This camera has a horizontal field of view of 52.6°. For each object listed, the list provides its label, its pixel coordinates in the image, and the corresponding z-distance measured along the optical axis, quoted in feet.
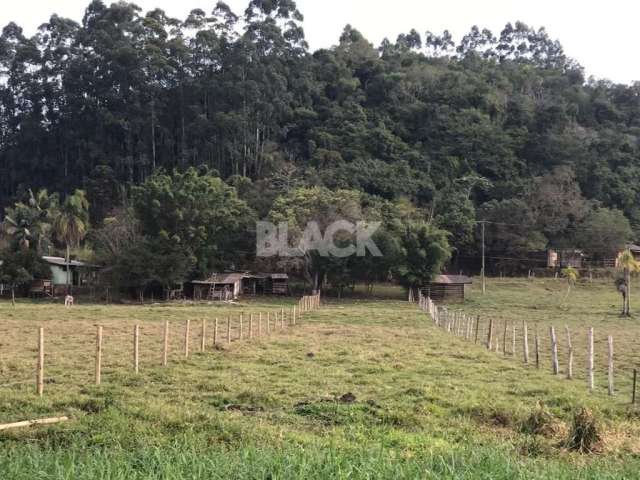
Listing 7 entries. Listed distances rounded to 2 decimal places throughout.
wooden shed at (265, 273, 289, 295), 186.09
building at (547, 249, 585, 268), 219.41
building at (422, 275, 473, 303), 176.35
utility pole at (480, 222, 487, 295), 187.35
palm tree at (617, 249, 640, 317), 139.13
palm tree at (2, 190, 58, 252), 169.78
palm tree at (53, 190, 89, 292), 171.74
